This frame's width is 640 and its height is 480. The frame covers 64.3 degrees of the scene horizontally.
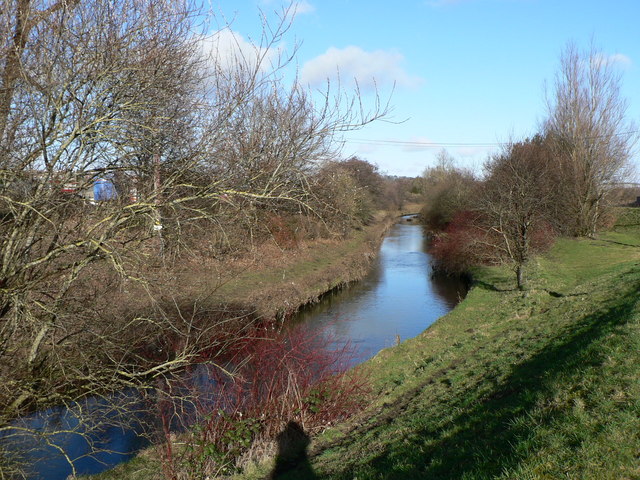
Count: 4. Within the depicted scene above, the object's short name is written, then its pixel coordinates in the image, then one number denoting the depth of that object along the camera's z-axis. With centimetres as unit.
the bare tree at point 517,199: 1998
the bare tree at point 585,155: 3594
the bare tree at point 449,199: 4028
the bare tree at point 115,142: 580
